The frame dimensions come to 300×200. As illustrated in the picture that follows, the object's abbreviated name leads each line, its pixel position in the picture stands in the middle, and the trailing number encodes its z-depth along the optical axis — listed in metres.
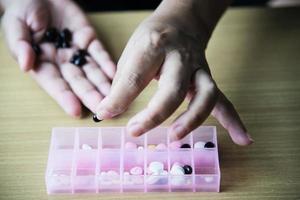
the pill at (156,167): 0.67
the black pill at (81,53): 0.86
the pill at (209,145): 0.70
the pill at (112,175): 0.66
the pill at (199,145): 0.70
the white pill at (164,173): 0.66
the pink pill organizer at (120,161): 0.65
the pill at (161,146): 0.70
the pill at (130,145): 0.70
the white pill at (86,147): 0.70
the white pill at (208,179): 0.65
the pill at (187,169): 0.67
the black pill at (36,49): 0.85
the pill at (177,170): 0.66
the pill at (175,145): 0.70
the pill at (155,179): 0.65
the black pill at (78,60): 0.84
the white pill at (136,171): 0.67
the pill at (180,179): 0.66
